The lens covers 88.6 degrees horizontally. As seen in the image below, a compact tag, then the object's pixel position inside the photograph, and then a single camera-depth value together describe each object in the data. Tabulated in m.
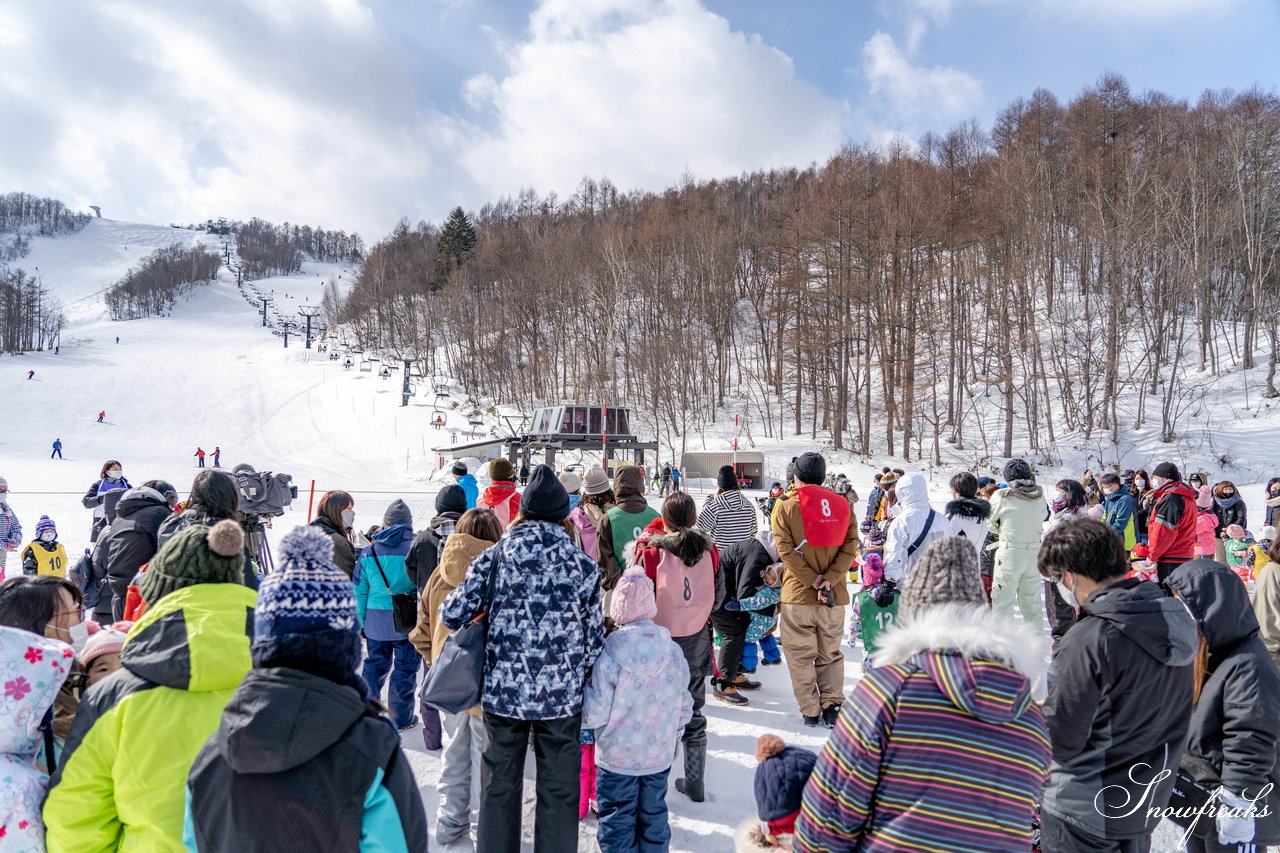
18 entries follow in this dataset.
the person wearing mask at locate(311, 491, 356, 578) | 4.77
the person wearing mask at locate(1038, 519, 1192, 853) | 2.16
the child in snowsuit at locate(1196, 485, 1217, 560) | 7.58
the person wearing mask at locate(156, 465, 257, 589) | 3.67
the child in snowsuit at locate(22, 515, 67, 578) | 5.86
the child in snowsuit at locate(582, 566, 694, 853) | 2.96
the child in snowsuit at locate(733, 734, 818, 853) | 1.85
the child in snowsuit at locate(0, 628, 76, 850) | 1.81
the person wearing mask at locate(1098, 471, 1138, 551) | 6.89
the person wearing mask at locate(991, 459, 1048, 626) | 6.02
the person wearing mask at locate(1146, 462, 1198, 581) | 5.85
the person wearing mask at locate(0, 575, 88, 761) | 2.12
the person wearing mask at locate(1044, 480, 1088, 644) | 6.03
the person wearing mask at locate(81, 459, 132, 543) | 7.29
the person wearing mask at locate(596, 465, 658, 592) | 4.84
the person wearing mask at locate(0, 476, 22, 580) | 6.98
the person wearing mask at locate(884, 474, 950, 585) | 4.94
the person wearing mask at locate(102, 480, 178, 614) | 4.46
